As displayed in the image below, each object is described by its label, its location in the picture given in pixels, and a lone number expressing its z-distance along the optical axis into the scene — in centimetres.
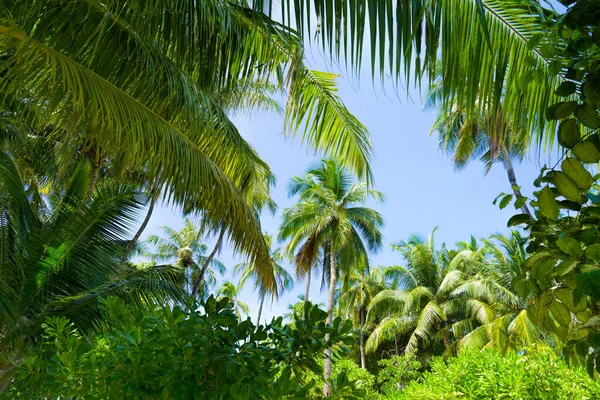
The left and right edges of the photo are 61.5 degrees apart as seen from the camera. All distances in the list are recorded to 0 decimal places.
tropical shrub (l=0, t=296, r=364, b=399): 160
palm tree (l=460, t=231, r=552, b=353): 1392
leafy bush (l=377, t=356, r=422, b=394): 1820
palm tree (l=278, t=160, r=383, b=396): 1909
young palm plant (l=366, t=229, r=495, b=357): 2056
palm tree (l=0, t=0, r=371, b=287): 266
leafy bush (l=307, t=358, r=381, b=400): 162
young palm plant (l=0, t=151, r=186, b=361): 633
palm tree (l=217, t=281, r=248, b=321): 3192
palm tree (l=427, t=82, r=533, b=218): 1812
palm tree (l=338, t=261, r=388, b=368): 2559
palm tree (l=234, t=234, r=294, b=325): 2958
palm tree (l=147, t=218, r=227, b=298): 2816
